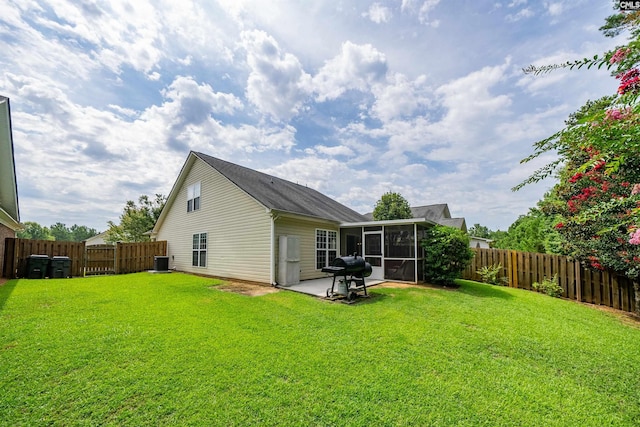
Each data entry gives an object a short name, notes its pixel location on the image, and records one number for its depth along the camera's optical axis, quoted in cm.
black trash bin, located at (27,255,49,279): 1054
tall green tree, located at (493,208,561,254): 1184
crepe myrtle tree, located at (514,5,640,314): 173
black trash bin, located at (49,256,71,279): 1104
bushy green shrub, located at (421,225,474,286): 955
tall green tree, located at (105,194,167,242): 2552
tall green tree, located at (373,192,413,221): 2391
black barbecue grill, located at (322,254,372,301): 726
